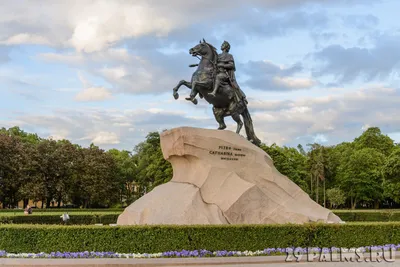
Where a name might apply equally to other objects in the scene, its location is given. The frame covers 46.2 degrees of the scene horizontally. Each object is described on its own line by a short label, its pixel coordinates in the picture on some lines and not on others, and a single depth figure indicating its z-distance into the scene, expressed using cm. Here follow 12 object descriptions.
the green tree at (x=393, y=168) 5303
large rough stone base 1658
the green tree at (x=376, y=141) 7425
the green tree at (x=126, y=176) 6414
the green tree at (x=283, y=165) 5109
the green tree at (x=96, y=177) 5422
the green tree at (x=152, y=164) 4950
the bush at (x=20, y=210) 4345
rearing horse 1897
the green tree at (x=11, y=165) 4906
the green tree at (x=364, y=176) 6397
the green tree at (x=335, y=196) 6055
